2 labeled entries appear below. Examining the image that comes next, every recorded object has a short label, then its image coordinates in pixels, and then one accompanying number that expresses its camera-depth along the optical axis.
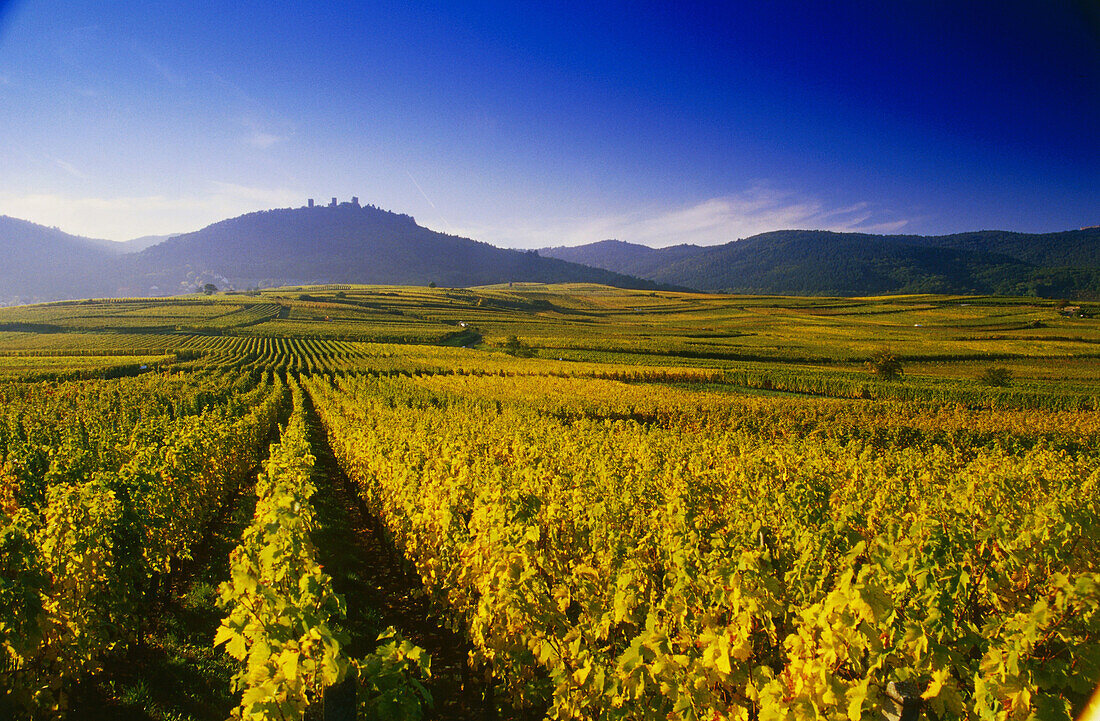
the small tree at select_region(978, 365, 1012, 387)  37.88
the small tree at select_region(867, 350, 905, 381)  40.72
